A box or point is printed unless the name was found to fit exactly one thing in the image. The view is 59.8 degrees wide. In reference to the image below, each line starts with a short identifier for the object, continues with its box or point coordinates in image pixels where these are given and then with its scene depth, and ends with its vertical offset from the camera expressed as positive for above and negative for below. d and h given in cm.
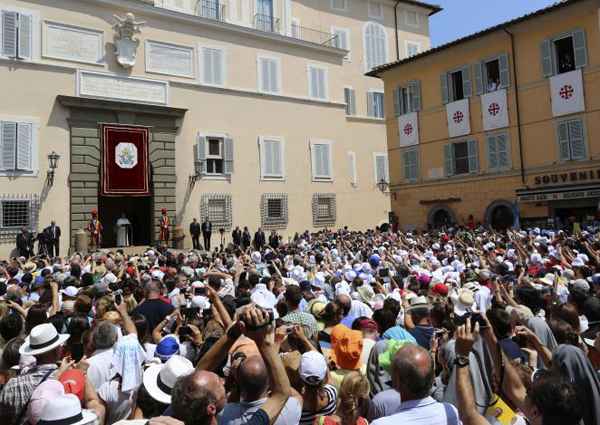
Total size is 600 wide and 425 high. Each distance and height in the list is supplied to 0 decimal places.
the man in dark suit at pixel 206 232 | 2439 +64
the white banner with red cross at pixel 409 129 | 2950 +628
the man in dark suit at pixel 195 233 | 2400 +62
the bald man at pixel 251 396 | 288 -85
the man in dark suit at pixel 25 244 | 1972 +34
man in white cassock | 2339 +84
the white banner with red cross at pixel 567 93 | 2291 +621
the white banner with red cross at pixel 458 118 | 2702 +618
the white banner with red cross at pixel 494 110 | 2556 +620
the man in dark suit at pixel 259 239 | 2526 +23
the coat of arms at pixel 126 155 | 2345 +426
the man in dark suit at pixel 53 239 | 2044 +50
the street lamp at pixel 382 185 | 3347 +347
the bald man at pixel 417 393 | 275 -84
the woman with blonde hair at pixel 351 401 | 331 -105
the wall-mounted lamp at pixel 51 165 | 2147 +357
